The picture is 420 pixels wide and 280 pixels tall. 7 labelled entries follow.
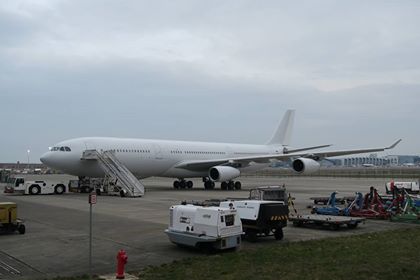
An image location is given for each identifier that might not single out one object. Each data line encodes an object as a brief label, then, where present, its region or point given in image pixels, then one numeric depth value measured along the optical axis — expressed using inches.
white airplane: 1237.1
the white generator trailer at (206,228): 425.4
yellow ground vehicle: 523.8
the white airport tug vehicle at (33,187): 1240.8
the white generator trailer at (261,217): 493.4
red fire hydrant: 330.6
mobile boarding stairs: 1159.6
